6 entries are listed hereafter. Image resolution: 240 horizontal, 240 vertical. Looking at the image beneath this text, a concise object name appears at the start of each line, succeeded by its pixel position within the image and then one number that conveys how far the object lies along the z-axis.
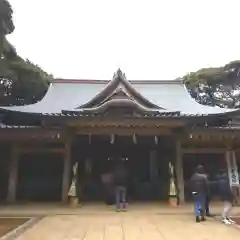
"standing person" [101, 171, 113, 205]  9.47
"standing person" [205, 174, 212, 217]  6.90
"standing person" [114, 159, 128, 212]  8.05
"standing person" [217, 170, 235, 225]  6.32
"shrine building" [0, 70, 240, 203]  9.44
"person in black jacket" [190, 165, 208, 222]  6.48
